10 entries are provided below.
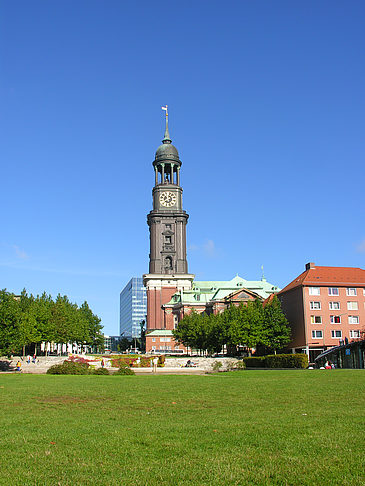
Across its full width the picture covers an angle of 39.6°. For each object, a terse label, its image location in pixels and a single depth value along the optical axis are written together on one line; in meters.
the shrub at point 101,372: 49.74
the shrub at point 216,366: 59.47
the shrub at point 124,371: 49.78
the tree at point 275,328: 85.25
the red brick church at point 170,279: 136.91
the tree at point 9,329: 60.81
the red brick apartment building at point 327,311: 84.12
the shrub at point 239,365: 63.41
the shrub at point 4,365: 68.02
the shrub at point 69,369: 52.22
